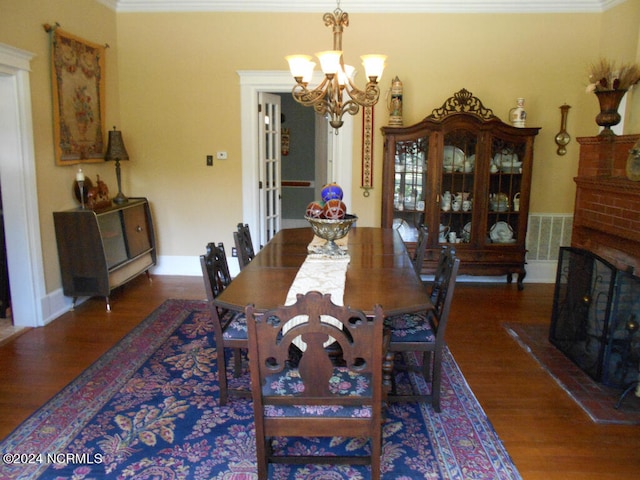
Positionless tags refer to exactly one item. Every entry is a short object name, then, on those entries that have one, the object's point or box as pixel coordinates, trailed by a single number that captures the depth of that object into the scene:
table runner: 2.26
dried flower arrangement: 3.71
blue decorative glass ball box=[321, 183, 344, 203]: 3.06
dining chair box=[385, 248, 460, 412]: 2.49
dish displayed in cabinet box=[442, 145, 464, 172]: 4.89
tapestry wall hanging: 4.02
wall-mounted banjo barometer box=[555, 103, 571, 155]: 4.94
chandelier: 3.09
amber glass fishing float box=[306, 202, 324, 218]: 2.94
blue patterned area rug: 2.19
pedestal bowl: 2.85
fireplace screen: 2.83
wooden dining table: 2.23
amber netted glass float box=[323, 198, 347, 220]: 2.89
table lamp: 4.75
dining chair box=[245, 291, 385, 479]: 1.71
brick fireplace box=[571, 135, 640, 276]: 3.23
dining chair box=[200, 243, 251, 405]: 2.52
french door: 5.26
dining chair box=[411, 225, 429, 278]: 3.38
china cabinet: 4.82
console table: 4.07
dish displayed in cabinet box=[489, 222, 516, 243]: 5.01
